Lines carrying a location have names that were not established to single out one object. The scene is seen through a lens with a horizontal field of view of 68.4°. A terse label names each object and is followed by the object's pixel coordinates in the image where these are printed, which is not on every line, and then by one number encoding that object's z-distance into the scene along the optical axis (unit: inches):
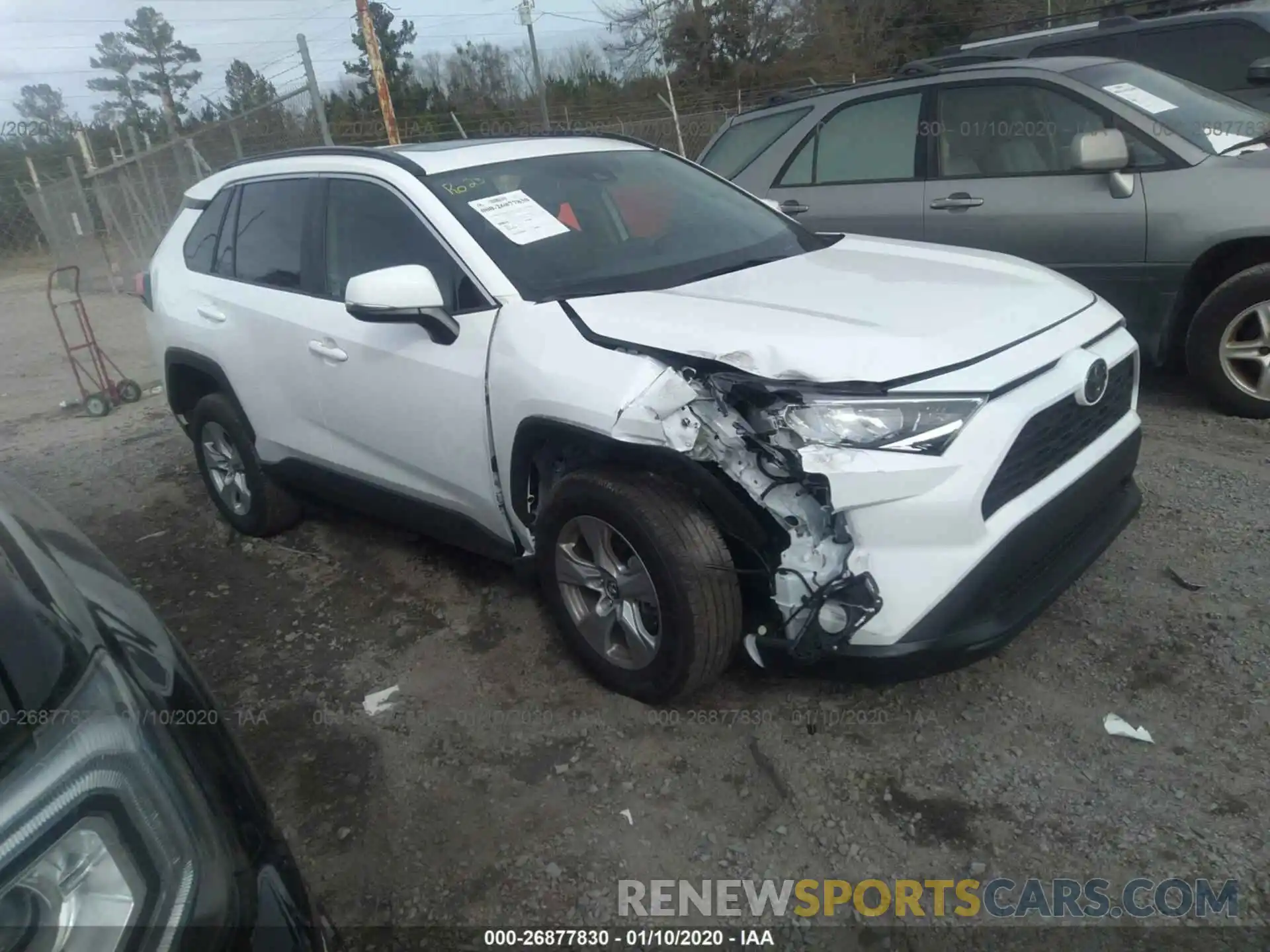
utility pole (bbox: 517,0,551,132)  632.4
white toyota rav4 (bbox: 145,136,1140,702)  93.4
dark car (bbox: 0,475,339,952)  41.3
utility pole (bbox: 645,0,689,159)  1099.9
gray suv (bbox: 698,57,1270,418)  174.6
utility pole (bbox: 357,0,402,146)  486.9
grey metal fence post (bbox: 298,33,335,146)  429.7
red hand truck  311.1
